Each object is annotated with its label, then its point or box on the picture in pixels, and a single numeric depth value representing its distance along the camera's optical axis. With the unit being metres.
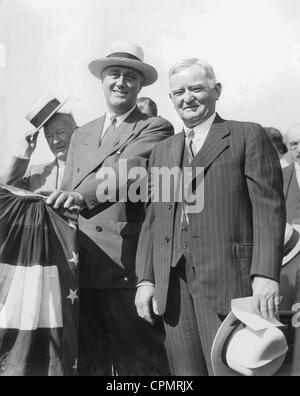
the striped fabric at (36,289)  3.24
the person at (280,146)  3.52
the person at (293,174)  3.50
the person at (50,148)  3.65
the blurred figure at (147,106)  3.63
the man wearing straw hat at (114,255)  3.38
